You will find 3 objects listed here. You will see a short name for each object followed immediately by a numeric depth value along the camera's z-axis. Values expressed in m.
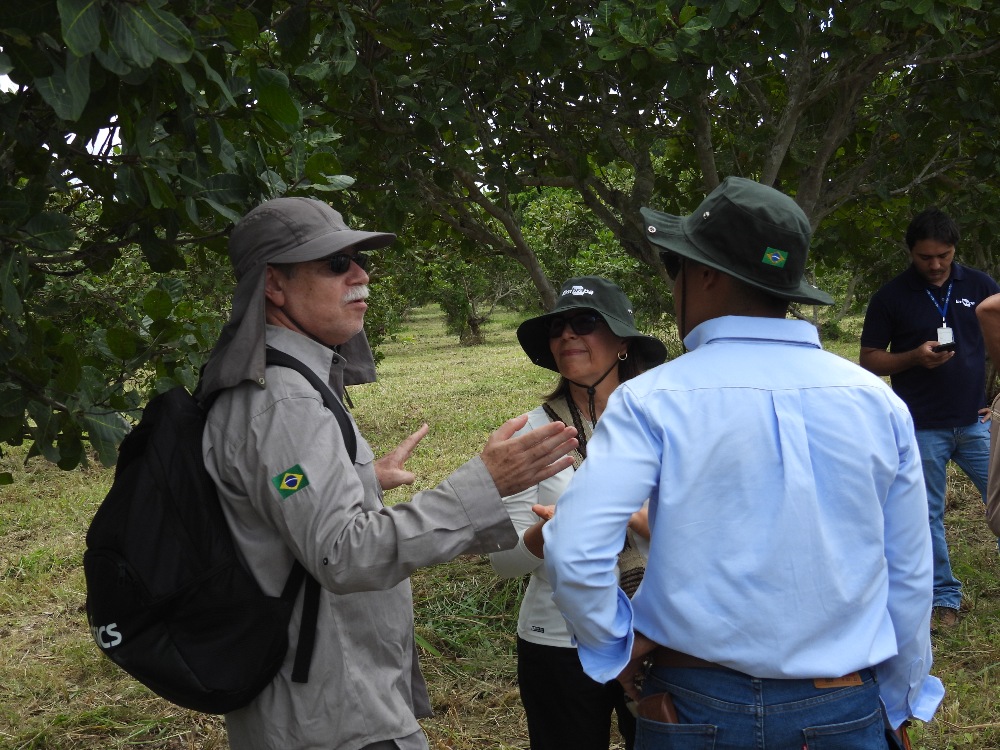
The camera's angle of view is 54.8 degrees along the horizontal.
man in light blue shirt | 1.64
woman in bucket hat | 2.61
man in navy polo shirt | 4.92
